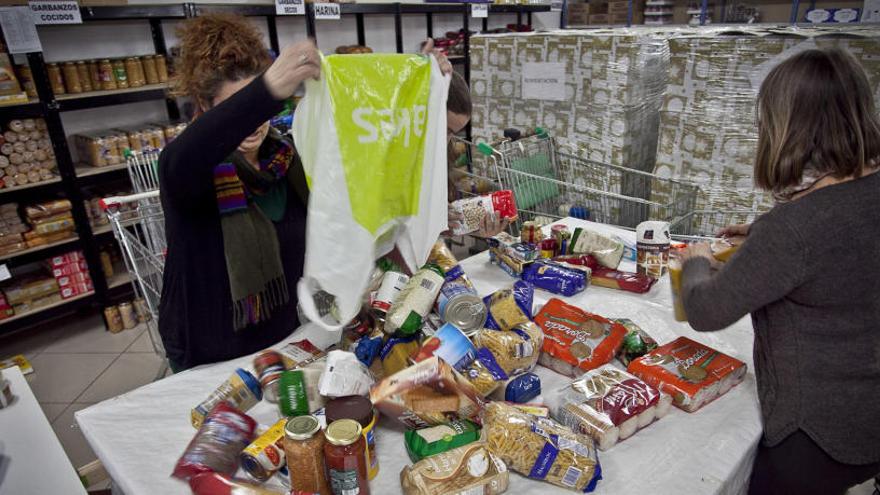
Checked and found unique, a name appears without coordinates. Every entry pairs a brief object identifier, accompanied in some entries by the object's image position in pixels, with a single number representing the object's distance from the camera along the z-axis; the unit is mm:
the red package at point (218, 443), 1040
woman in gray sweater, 1020
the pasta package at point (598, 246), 1861
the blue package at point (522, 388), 1211
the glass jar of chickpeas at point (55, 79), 3402
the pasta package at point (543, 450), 1015
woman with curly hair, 1425
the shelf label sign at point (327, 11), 4391
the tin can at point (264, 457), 1028
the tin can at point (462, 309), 1368
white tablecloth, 1064
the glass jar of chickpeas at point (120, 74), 3615
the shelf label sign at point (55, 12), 3176
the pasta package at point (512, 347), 1290
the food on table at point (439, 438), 1047
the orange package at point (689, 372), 1234
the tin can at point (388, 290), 1339
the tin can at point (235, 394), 1227
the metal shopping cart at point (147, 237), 1893
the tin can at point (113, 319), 3746
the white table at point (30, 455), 1265
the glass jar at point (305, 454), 914
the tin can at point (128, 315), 3777
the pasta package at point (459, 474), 955
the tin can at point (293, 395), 1150
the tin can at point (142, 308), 2156
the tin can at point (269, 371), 1282
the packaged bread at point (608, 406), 1126
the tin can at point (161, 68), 3816
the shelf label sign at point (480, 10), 5883
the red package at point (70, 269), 3656
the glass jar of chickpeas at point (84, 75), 3521
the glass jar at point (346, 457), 885
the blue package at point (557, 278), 1761
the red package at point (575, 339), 1354
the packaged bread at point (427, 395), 1077
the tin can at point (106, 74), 3580
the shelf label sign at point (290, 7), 4152
